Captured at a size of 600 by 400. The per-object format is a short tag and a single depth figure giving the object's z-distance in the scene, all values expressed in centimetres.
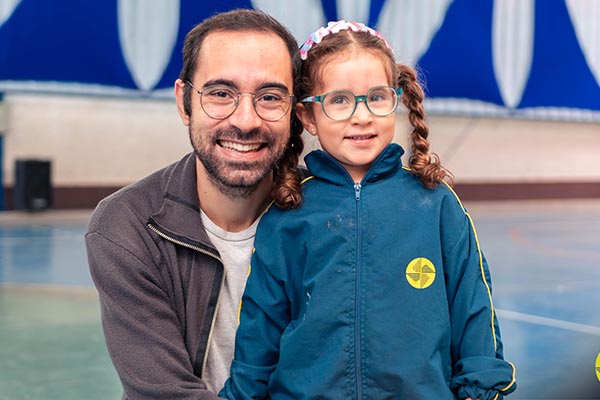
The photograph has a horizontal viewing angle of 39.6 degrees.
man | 180
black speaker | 1154
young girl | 171
